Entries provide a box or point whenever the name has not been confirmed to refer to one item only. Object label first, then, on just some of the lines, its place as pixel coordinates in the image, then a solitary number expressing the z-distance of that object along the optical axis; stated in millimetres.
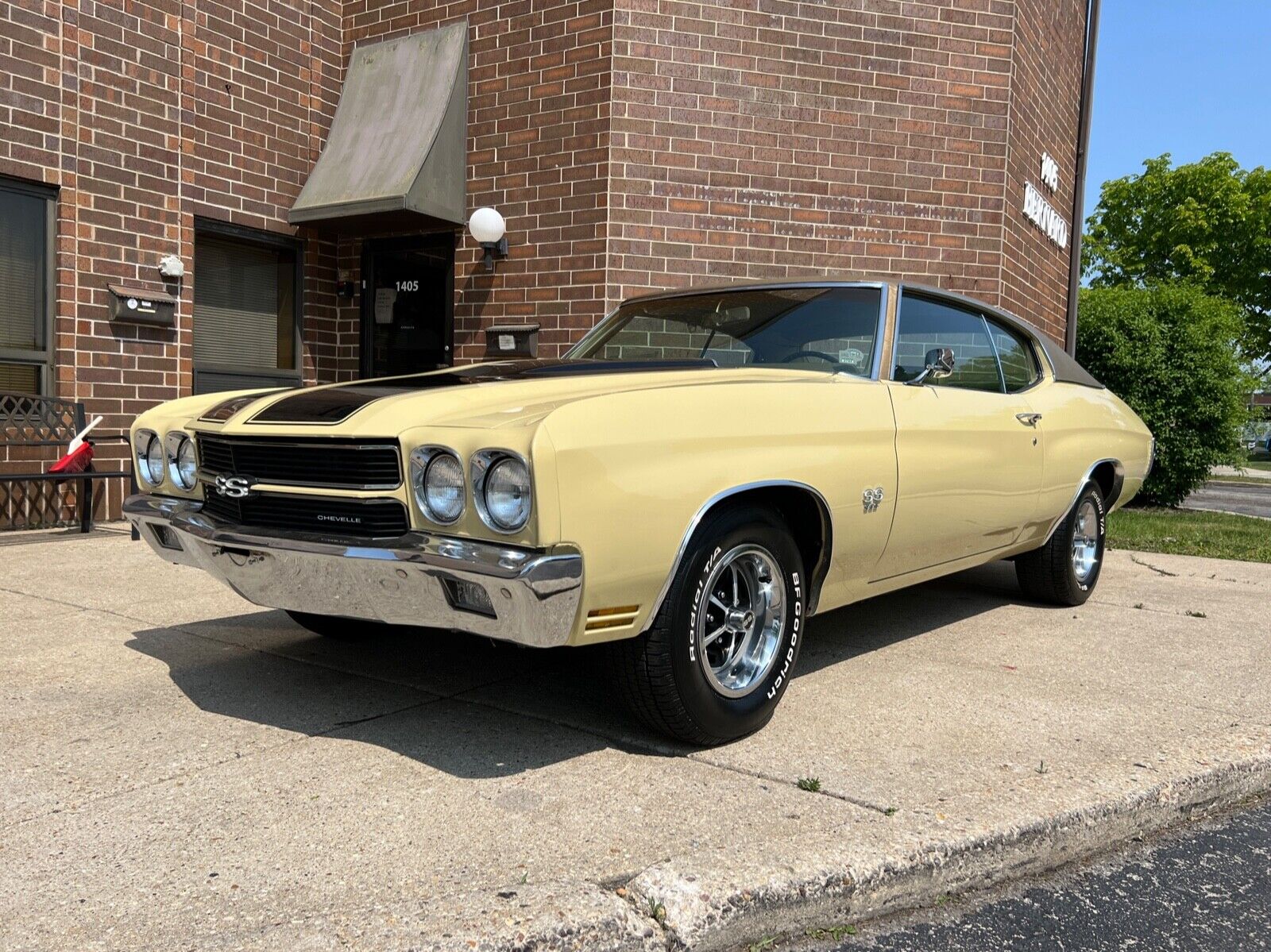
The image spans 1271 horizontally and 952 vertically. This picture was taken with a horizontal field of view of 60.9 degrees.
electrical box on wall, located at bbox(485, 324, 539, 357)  9617
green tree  34875
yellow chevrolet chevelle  2746
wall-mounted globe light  9406
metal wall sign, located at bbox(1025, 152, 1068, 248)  10664
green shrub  12516
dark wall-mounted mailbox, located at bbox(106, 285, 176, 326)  8422
